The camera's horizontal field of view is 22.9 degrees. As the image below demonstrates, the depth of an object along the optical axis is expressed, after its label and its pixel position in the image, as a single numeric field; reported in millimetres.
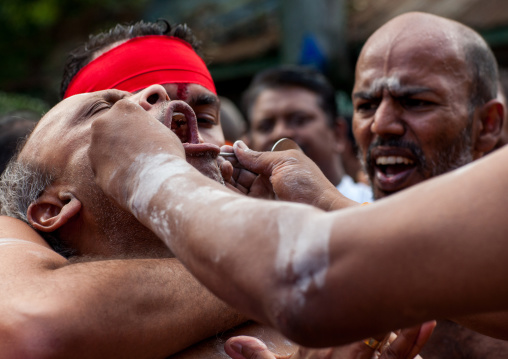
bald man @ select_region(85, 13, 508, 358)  692
